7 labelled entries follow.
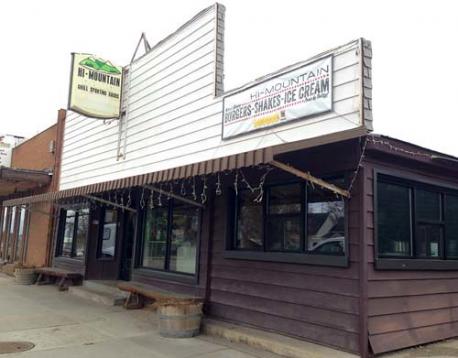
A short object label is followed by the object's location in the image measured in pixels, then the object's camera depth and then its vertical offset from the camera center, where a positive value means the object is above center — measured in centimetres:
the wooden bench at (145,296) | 827 -90
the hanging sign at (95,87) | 1095 +387
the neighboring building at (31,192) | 1595 +199
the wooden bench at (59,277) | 1303 -97
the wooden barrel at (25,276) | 1434 -104
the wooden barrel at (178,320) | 752 -116
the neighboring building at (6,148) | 2139 +434
